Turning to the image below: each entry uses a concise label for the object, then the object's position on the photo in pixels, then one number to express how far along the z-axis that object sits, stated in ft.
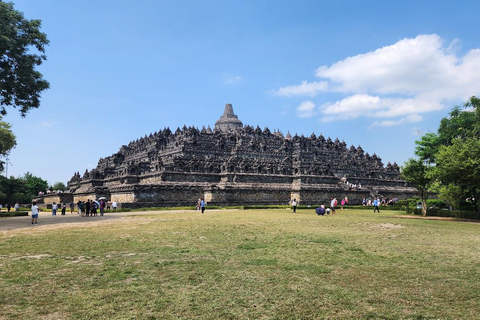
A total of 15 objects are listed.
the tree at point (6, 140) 162.81
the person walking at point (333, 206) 110.67
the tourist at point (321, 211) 97.11
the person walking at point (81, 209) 103.86
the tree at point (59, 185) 331.49
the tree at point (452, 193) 97.04
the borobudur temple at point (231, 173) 147.84
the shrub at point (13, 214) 108.98
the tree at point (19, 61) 81.30
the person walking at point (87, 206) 97.35
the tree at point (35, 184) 270.46
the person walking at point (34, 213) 73.87
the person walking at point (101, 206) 101.35
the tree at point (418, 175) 103.24
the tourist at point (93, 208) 99.47
